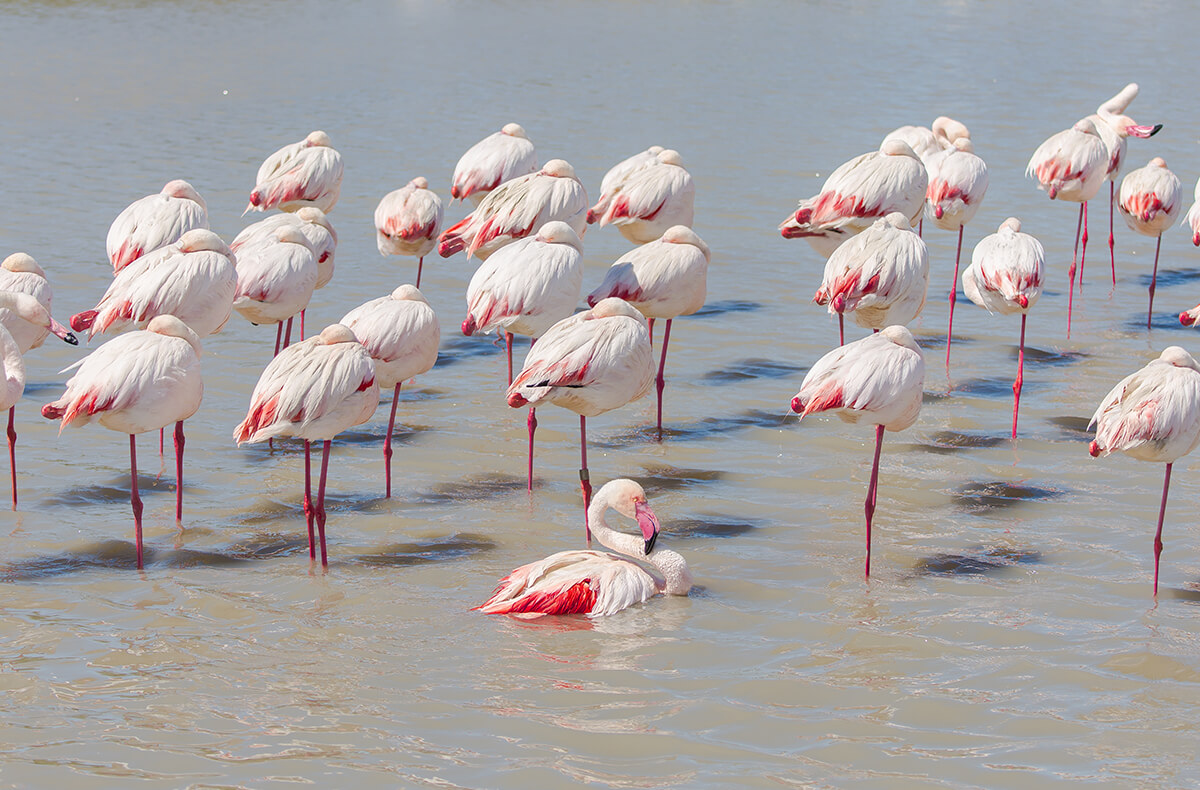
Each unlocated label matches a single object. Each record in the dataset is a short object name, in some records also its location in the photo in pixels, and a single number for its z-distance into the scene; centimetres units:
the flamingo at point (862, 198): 1655
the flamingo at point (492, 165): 1903
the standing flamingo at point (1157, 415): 1081
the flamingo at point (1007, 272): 1581
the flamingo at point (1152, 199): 1923
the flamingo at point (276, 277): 1430
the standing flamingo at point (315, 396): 1106
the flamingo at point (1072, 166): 1997
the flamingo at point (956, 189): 1877
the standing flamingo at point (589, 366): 1204
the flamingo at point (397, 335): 1282
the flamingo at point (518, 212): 1641
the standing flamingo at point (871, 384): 1136
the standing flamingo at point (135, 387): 1098
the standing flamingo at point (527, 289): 1385
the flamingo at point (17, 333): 1179
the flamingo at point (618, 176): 1730
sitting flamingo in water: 1018
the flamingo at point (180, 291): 1308
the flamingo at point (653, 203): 1706
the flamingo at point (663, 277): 1470
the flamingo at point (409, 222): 1758
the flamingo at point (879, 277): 1434
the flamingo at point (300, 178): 1883
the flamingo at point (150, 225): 1512
